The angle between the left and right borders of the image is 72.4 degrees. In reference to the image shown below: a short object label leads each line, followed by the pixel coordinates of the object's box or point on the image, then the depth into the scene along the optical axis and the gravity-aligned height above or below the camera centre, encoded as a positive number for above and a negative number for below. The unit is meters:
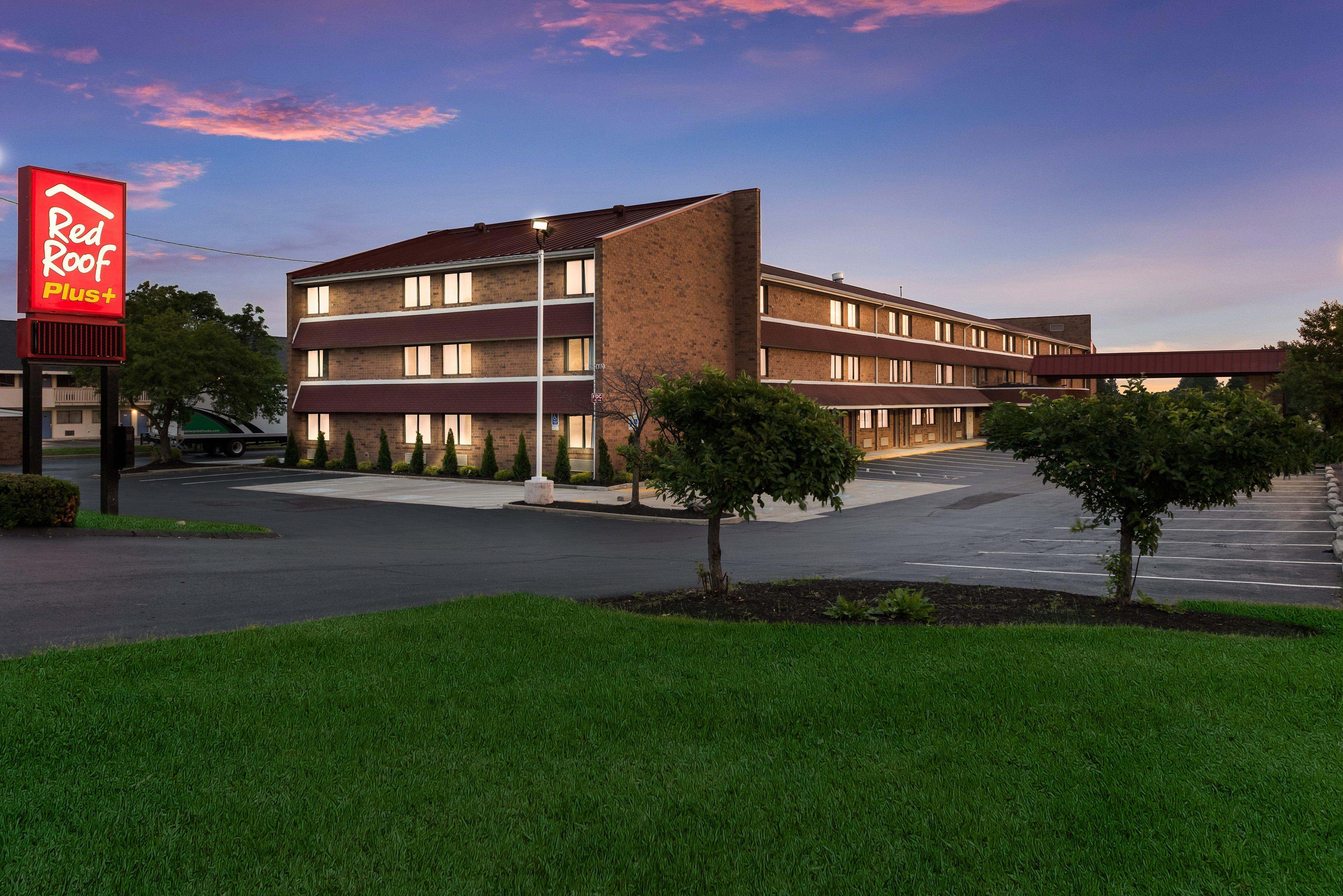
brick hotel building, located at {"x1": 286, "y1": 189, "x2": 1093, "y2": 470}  35.41 +5.09
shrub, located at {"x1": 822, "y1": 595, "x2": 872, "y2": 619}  9.62 -1.78
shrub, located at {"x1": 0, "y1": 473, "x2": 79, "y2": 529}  17.16 -1.12
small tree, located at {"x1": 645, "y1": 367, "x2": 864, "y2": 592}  10.59 -0.09
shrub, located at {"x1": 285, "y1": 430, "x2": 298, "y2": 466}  42.19 -0.48
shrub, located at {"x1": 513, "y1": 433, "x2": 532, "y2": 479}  35.12 -0.90
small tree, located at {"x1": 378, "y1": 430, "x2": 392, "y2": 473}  39.16 -0.62
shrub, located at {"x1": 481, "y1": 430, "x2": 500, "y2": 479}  36.06 -0.86
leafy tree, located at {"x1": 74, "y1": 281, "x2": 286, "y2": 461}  41.41 +3.29
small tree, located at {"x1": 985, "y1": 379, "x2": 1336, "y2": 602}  9.84 -0.07
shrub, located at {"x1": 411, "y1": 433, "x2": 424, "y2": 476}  37.72 -0.72
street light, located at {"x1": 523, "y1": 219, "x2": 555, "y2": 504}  27.44 -0.81
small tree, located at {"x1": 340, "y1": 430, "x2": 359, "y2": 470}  40.72 -0.71
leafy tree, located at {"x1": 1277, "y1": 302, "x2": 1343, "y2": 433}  41.66 +3.47
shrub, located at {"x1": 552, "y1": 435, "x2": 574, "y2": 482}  33.94 -0.83
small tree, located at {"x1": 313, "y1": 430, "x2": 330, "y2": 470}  41.41 -0.62
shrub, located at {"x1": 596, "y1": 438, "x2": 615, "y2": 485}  33.72 -0.95
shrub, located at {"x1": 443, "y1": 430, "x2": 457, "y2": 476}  37.12 -0.77
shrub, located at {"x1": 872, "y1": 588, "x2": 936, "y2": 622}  9.70 -1.75
